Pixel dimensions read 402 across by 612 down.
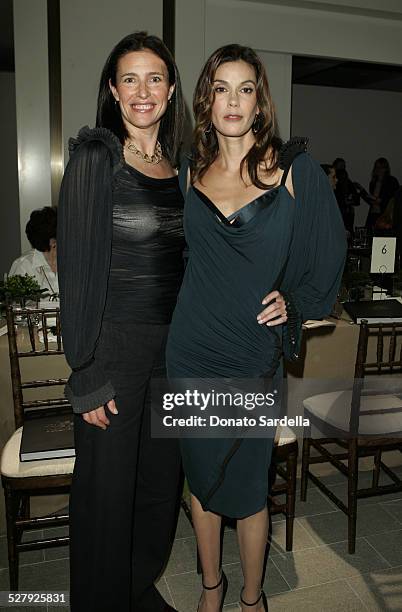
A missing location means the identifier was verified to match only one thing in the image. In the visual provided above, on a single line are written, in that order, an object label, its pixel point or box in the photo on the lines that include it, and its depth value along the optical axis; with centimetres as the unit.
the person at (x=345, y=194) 742
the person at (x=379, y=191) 895
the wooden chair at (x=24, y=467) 194
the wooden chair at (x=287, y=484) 218
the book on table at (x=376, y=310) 262
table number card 312
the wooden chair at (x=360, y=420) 229
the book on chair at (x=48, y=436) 197
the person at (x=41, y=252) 319
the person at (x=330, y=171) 457
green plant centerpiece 257
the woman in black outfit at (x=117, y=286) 143
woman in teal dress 148
